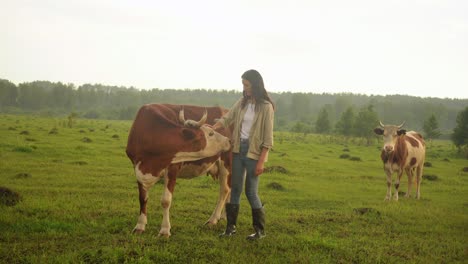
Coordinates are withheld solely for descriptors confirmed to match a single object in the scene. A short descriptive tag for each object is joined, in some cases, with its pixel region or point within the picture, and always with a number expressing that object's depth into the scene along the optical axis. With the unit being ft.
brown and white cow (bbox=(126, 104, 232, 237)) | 20.29
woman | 19.51
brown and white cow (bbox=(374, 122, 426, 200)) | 38.81
